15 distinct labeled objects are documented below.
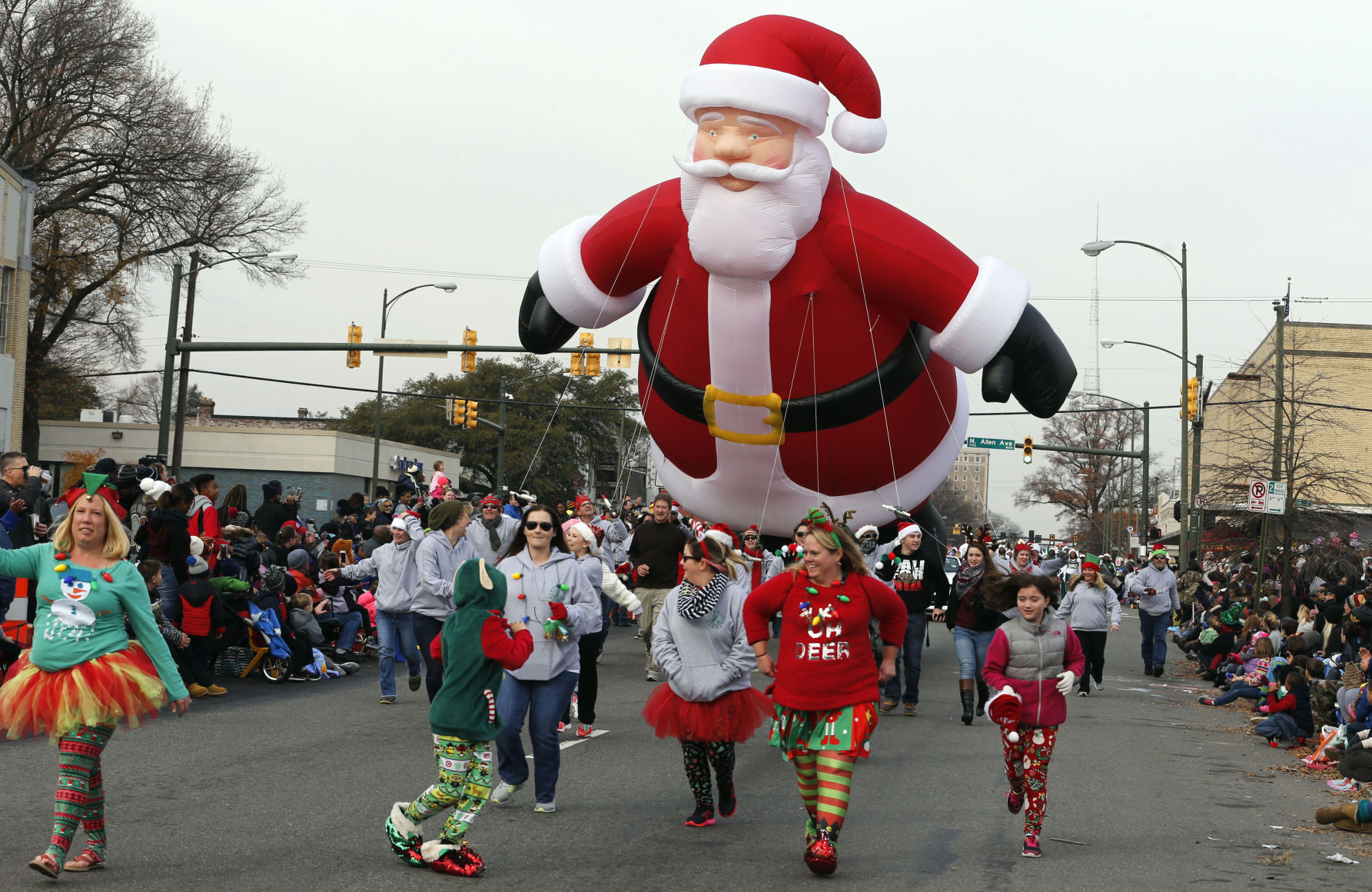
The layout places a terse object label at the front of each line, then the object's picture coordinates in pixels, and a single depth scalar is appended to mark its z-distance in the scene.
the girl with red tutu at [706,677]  7.61
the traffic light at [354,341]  27.39
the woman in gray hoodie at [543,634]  7.70
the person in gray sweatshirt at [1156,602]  18.25
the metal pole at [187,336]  33.34
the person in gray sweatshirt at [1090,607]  15.22
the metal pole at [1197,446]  32.97
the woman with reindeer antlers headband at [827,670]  6.57
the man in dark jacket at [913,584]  12.81
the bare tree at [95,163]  33.75
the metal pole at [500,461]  38.64
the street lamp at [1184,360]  28.97
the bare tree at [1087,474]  82.88
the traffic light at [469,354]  26.84
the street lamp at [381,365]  36.31
